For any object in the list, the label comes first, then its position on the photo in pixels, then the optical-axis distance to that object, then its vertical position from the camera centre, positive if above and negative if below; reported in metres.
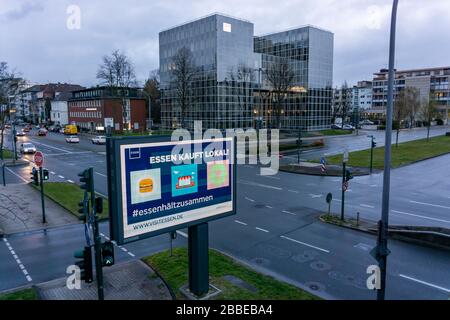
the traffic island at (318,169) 29.94 -4.74
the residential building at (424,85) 123.00 +12.02
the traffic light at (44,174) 17.86 -2.87
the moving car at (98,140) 55.38 -3.41
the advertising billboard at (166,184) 7.88 -1.66
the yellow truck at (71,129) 74.25 -2.19
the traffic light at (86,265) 7.63 -3.26
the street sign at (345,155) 19.08 -2.09
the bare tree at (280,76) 61.66 +7.60
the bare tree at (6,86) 40.66 +4.08
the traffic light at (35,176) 18.08 -3.00
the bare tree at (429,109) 66.74 +1.71
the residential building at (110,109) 73.06 +2.13
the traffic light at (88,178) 8.18 -1.41
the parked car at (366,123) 110.42 -1.84
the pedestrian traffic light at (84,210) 8.42 -2.22
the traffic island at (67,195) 18.87 -4.79
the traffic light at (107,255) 7.92 -3.12
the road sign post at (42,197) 16.87 -4.09
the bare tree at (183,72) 59.82 +8.20
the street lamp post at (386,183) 8.61 -1.75
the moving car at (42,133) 72.75 -2.93
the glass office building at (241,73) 61.88 +8.75
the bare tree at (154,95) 97.99 +7.12
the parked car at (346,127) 85.54 -2.55
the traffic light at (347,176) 17.87 -3.02
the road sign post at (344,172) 17.15 -2.88
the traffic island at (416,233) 13.81 -4.97
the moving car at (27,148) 44.28 -3.75
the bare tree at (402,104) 64.04 +2.68
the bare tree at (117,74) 62.84 +8.22
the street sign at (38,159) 17.66 -2.04
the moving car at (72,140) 57.26 -3.49
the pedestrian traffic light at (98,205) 8.36 -2.09
